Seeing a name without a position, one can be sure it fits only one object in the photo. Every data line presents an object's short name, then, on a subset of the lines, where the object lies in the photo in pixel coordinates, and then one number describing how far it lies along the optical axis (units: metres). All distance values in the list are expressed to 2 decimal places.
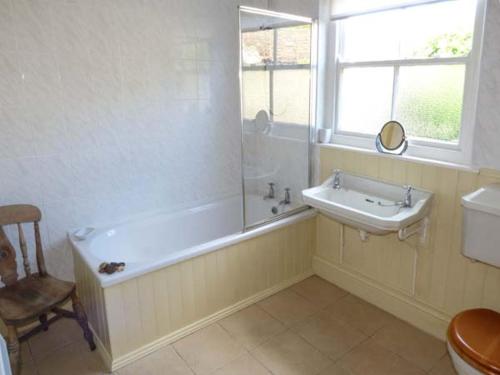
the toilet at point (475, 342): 1.51
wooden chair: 1.94
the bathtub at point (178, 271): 2.14
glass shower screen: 2.67
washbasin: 2.10
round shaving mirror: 2.38
